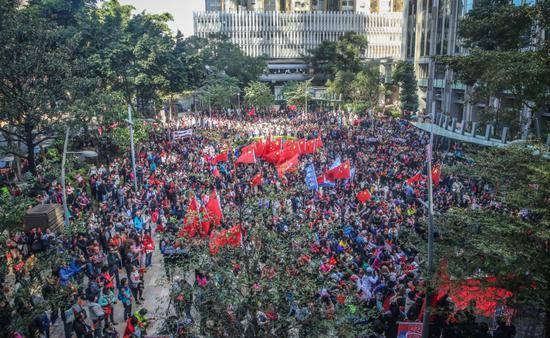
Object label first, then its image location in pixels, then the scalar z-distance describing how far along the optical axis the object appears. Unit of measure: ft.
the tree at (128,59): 117.39
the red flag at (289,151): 87.04
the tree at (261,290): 24.73
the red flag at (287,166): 78.23
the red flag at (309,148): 94.99
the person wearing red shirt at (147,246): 52.34
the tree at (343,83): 197.23
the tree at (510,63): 52.29
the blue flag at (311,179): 69.05
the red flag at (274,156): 89.10
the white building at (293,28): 341.00
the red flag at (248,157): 83.16
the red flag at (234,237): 28.81
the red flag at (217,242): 28.32
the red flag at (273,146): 91.66
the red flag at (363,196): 66.28
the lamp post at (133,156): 77.71
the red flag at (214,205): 50.50
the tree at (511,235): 26.94
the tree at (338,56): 233.35
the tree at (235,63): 234.58
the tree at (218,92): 197.88
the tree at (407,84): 178.70
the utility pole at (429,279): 32.04
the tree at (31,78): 69.56
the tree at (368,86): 179.01
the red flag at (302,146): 95.40
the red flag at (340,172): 73.61
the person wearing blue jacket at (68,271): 42.25
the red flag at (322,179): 72.70
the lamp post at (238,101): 226.83
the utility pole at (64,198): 57.11
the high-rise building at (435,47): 163.32
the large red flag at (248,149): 85.97
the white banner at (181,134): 114.84
